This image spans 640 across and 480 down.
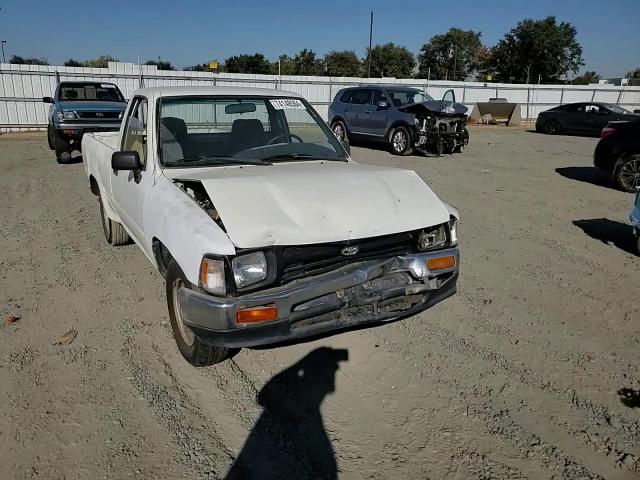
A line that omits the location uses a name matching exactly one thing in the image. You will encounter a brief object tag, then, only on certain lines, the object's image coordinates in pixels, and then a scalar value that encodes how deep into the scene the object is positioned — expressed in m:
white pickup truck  2.79
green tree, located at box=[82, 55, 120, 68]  63.04
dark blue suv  13.54
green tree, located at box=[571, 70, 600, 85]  78.11
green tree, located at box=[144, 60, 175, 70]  58.95
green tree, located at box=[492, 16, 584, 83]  69.75
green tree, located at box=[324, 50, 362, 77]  80.31
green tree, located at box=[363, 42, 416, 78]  82.36
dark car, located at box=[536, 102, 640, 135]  20.14
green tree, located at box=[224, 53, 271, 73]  78.56
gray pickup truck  11.09
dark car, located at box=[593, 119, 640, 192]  9.49
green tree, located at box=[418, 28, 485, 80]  86.81
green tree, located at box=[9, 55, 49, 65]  59.47
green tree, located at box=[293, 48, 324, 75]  81.56
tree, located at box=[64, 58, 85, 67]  65.38
